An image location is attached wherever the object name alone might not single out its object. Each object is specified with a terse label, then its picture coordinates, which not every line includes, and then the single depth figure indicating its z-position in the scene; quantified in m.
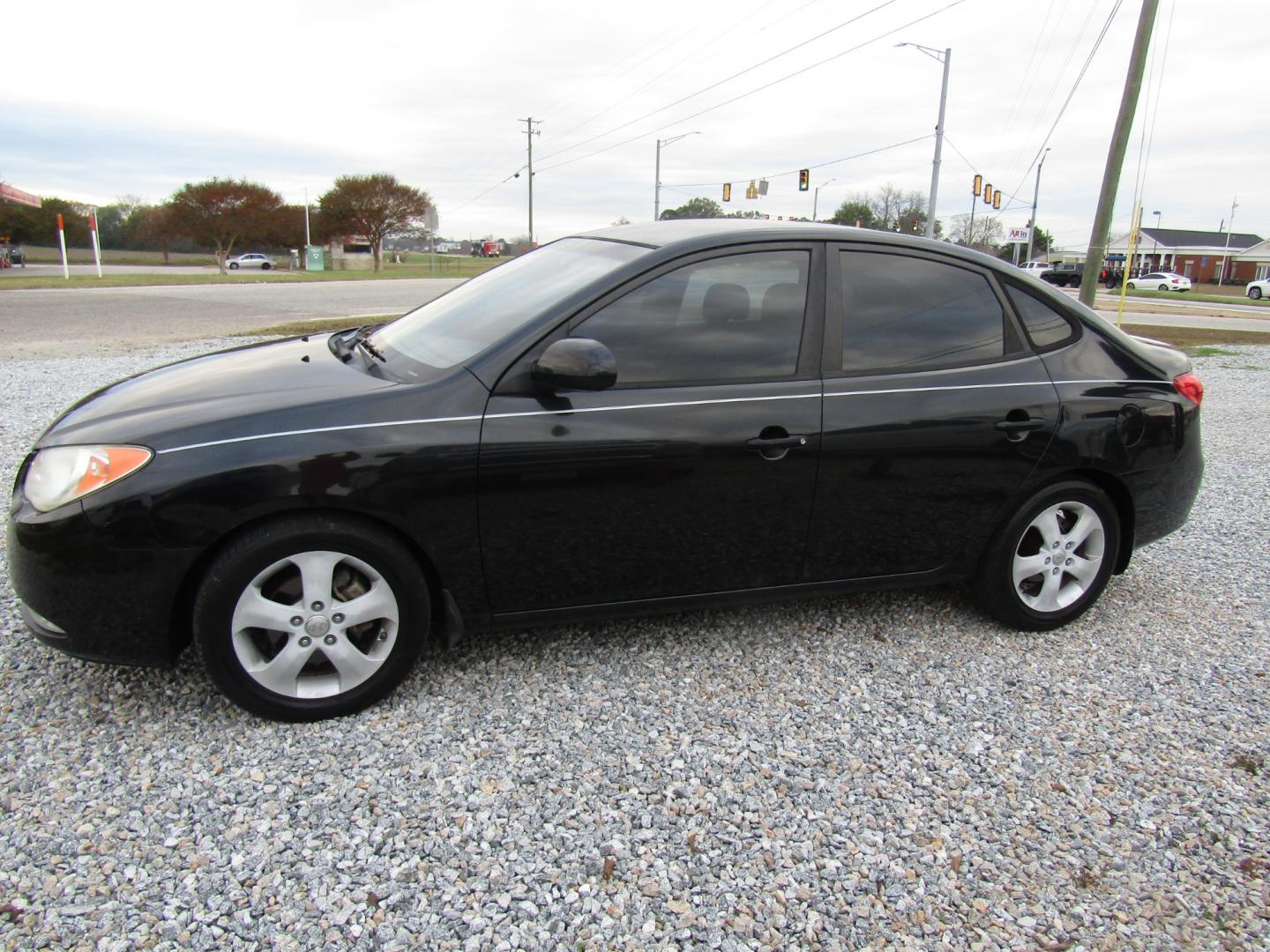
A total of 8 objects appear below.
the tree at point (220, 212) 51.38
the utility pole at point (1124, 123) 14.03
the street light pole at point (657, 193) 52.13
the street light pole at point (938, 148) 32.56
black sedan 2.69
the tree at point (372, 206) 59.03
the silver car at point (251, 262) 57.00
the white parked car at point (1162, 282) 50.00
